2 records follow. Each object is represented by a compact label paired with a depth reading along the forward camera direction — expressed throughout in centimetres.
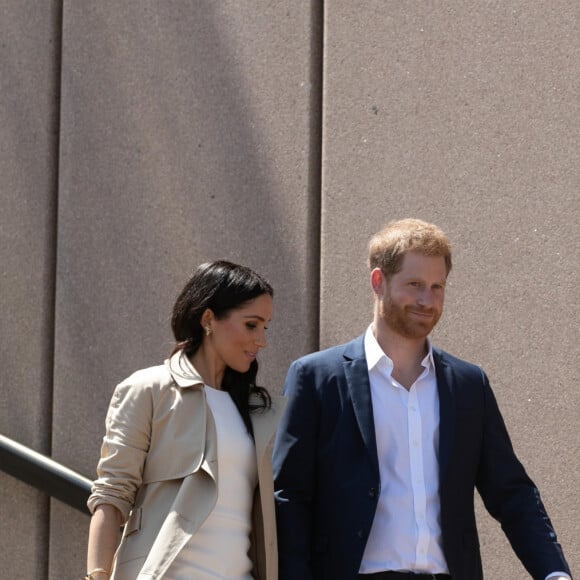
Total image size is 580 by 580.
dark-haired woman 690
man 735
